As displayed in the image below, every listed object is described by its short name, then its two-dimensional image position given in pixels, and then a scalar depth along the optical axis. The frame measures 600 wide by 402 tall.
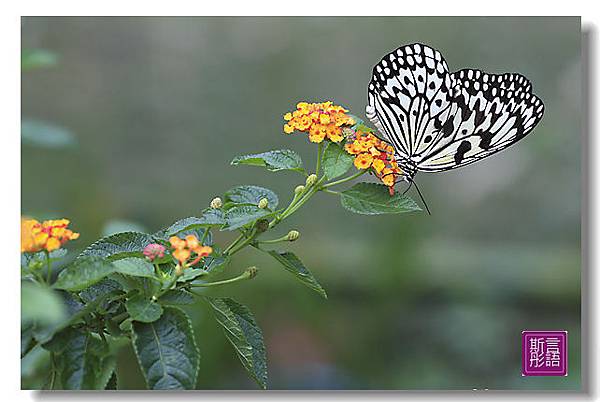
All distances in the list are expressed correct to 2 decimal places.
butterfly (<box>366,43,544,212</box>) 1.90
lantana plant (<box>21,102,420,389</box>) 1.79
